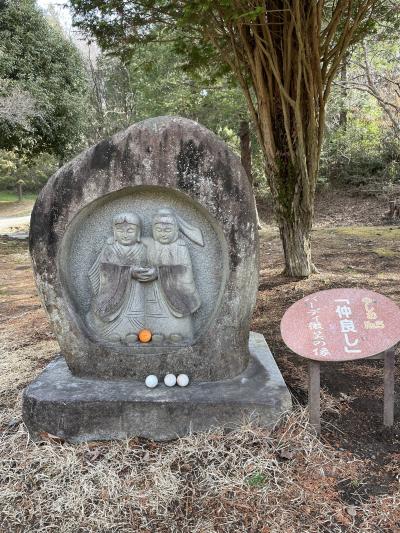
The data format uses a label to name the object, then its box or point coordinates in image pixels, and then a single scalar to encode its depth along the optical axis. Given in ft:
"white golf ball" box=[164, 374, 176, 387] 8.90
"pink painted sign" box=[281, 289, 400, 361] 7.95
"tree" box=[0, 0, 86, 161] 33.27
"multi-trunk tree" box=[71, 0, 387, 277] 14.80
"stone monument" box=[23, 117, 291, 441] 8.31
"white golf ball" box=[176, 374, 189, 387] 8.86
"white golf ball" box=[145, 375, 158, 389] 8.85
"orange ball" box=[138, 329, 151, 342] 9.22
